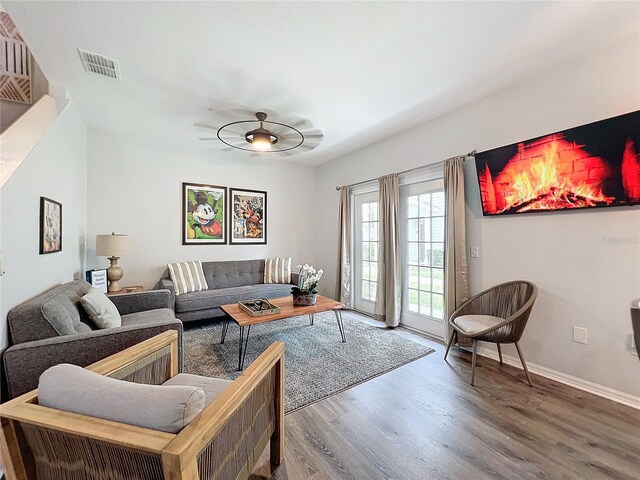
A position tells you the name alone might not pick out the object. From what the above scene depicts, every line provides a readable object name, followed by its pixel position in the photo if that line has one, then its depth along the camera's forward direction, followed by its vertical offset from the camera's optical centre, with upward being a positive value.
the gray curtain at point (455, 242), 2.85 +0.02
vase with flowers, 2.99 -0.51
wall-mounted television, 1.91 +0.61
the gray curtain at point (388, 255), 3.62 -0.15
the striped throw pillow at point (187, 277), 3.76 -0.46
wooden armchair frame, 0.74 -0.60
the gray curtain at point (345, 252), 4.48 -0.13
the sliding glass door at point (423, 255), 3.28 -0.14
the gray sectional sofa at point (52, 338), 1.43 -0.56
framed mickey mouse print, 4.21 +0.50
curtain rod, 2.80 +0.97
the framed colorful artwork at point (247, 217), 4.60 +0.50
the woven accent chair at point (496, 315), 2.15 -0.66
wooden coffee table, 2.47 -0.70
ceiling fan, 2.72 +1.23
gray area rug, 2.25 -1.13
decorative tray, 2.63 -0.66
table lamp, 3.19 -0.06
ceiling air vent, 2.11 +1.50
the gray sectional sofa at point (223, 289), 3.50 -0.67
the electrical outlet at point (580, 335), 2.17 -0.75
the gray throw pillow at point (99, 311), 2.04 -0.52
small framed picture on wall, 2.02 +0.16
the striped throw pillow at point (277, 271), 4.53 -0.45
